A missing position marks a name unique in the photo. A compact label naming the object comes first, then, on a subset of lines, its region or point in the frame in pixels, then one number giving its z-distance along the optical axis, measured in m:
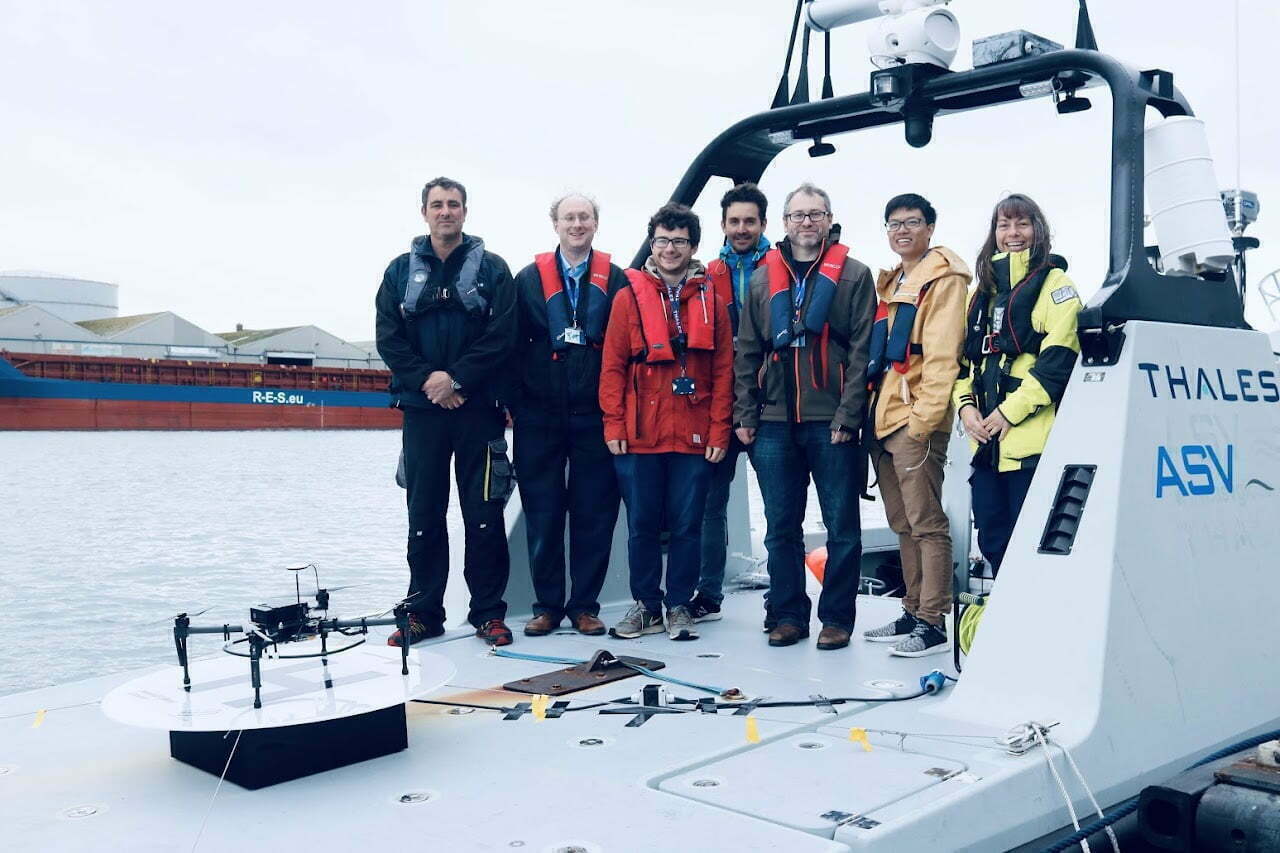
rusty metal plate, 2.90
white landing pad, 2.16
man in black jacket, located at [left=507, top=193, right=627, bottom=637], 3.72
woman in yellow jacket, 2.89
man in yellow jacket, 3.27
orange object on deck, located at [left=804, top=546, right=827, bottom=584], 4.97
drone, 2.25
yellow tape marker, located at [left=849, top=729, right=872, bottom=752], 2.30
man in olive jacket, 3.43
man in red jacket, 3.59
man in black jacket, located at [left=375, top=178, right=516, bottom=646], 3.65
